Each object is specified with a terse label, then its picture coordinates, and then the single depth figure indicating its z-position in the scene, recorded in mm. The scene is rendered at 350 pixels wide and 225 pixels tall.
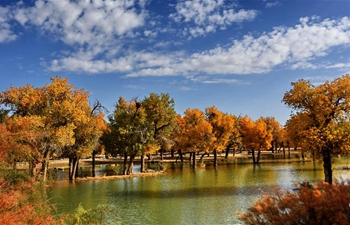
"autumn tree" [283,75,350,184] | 26141
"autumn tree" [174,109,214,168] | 56906
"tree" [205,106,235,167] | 60500
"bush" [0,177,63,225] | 9719
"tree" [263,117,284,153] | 87269
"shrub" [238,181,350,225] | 8672
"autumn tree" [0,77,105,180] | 35562
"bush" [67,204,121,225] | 14687
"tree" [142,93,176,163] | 48031
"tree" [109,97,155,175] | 44062
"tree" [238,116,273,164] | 66938
